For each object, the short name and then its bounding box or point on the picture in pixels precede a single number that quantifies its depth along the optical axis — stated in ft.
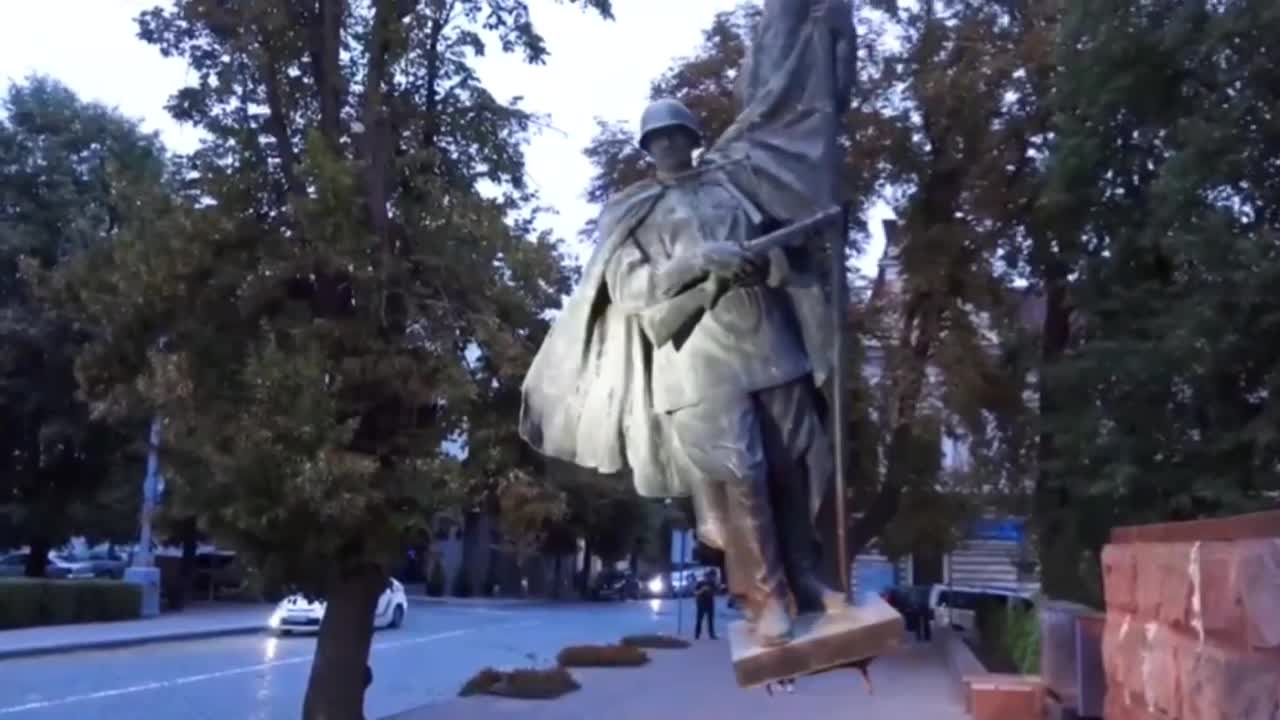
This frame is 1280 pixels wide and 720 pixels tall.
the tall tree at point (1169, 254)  62.49
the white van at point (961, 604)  123.20
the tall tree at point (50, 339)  133.80
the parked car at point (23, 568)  185.09
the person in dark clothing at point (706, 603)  127.65
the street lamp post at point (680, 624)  139.25
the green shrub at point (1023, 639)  67.62
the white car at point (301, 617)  124.88
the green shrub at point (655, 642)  113.19
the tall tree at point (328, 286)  45.85
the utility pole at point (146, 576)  140.05
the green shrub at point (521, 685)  73.05
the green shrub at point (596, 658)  94.22
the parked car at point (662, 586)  281.33
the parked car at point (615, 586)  256.52
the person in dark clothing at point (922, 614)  135.13
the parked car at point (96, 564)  196.05
